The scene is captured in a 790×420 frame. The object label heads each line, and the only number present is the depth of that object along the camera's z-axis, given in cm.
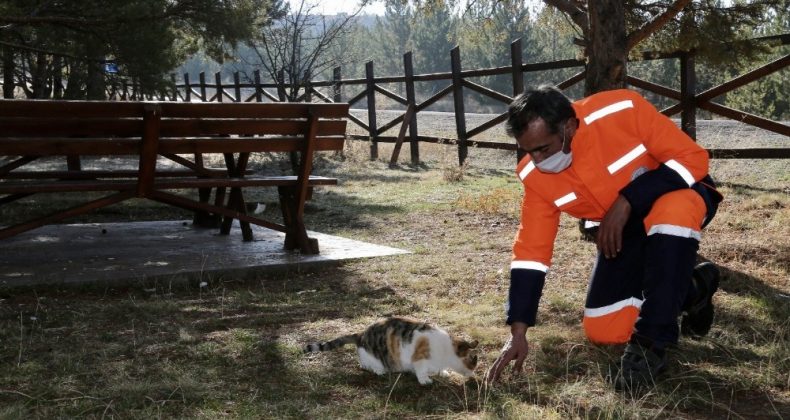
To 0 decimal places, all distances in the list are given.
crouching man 326
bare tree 1520
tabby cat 338
